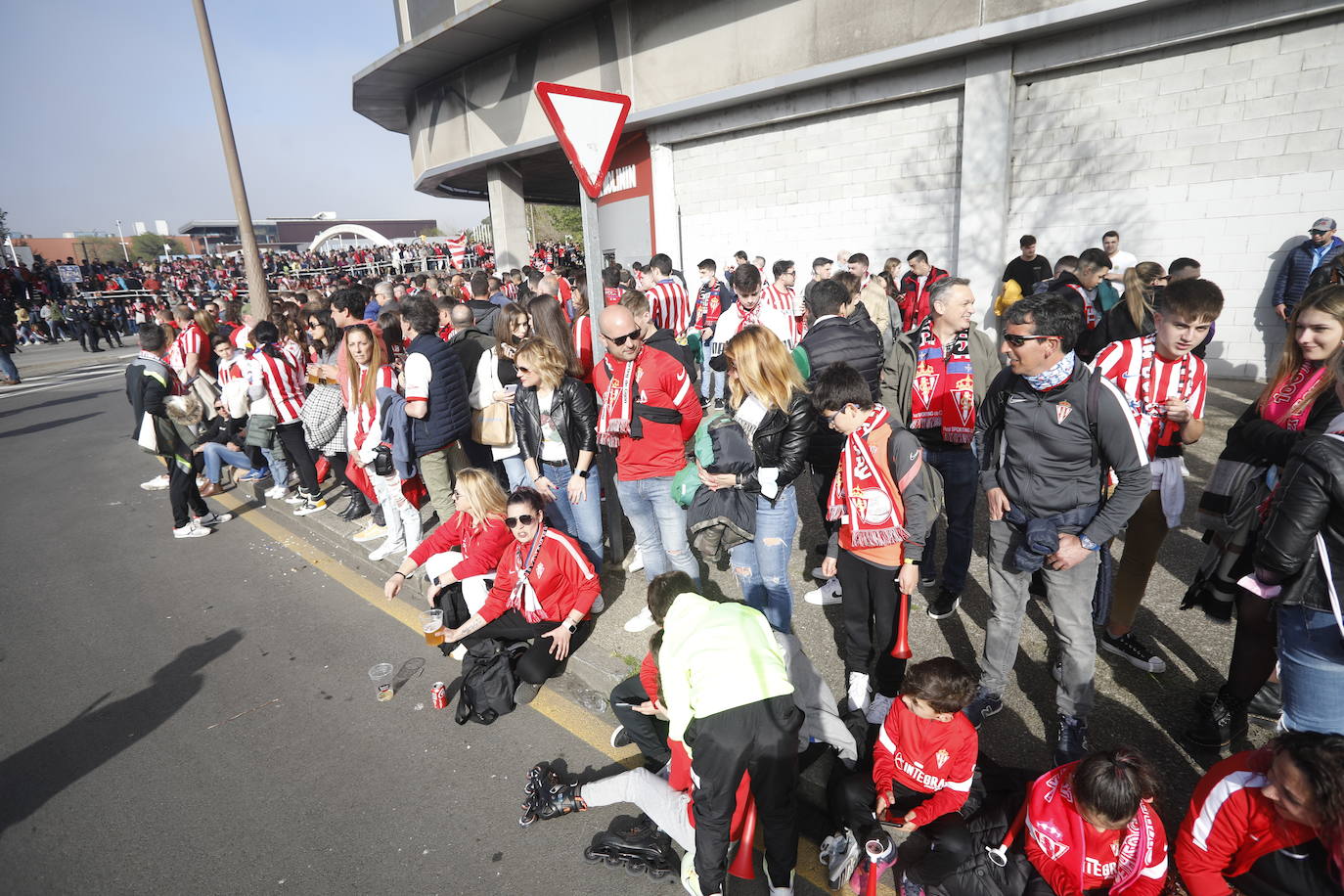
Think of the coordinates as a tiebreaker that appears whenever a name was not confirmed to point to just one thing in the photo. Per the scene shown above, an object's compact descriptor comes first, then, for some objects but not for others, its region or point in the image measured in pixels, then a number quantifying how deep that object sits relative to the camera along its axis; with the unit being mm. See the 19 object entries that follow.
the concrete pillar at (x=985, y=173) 9094
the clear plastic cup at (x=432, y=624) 4254
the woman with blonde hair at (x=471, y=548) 4336
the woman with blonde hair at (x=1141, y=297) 4887
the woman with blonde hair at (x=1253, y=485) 2678
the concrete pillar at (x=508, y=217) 18141
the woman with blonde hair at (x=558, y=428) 4402
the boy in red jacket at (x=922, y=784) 2477
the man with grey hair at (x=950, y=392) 3928
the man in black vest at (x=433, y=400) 5078
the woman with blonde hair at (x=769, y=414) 3480
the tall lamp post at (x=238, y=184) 10258
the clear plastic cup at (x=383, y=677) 3951
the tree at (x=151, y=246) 87188
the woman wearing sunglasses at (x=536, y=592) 3984
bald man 4066
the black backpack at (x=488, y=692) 3719
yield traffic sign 3738
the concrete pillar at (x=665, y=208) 13734
